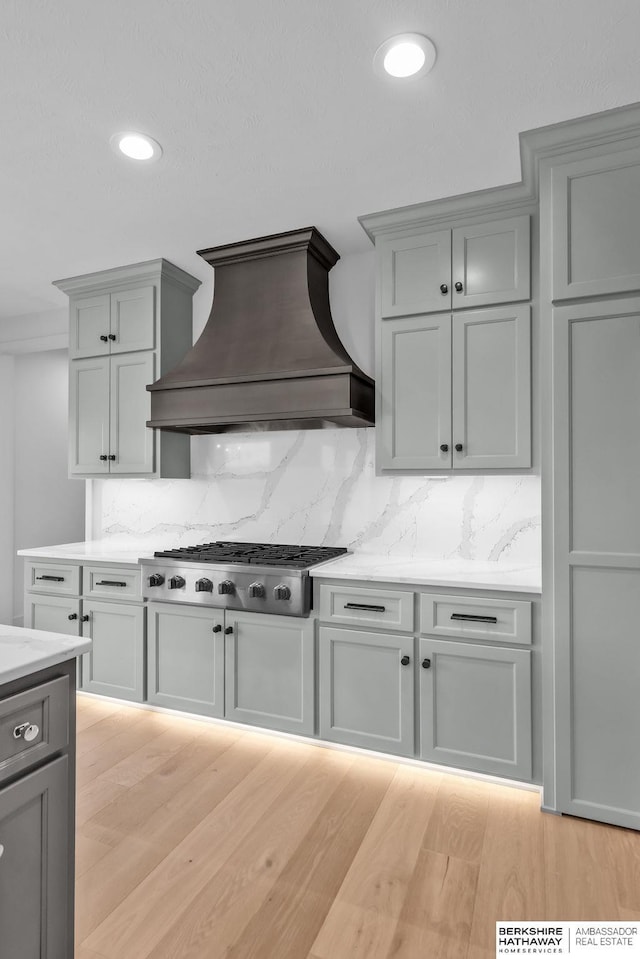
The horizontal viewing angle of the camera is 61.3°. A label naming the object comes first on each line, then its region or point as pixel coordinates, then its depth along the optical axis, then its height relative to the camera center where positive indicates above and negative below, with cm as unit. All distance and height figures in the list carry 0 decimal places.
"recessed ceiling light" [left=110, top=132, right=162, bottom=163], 214 +138
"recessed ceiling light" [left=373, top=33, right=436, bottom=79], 169 +139
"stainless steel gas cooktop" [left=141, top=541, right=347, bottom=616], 262 -47
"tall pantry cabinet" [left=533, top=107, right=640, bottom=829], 201 +11
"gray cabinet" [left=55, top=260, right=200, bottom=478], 341 +82
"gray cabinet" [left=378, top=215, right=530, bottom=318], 258 +108
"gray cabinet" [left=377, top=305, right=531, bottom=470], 257 +47
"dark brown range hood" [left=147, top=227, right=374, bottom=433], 275 +70
